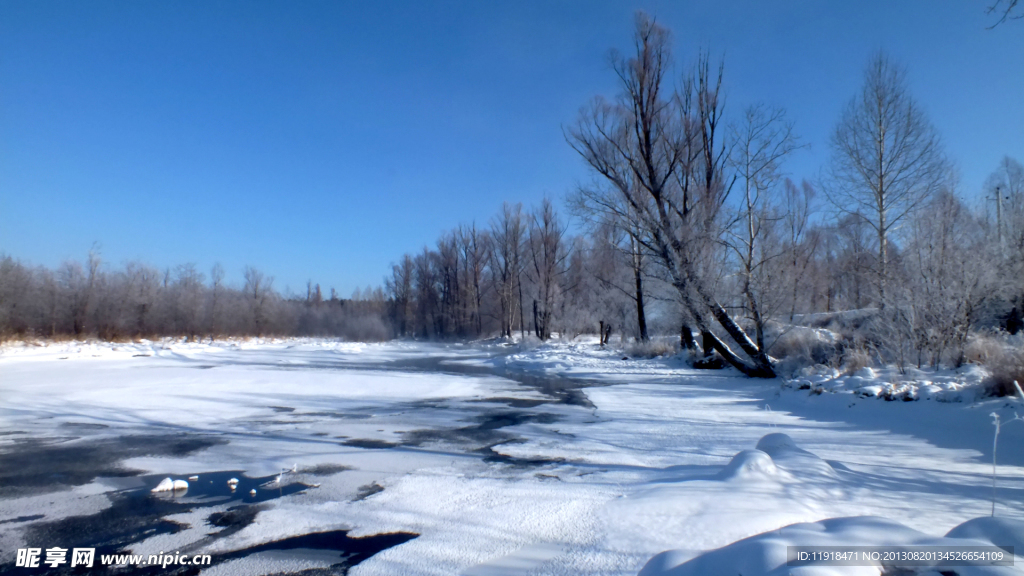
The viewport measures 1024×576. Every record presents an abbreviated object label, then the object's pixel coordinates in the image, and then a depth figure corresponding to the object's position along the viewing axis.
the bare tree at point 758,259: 15.48
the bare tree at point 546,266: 42.78
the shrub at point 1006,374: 7.32
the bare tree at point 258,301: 56.72
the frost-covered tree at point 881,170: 19.48
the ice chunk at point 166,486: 4.96
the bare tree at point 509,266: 47.16
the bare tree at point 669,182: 15.85
